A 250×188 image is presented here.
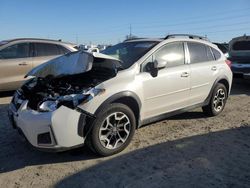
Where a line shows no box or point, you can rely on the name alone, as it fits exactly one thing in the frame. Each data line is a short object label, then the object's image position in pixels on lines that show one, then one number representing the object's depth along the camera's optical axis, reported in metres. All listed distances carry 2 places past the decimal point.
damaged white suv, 2.65
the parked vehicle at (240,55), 6.61
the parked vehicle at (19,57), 5.48
